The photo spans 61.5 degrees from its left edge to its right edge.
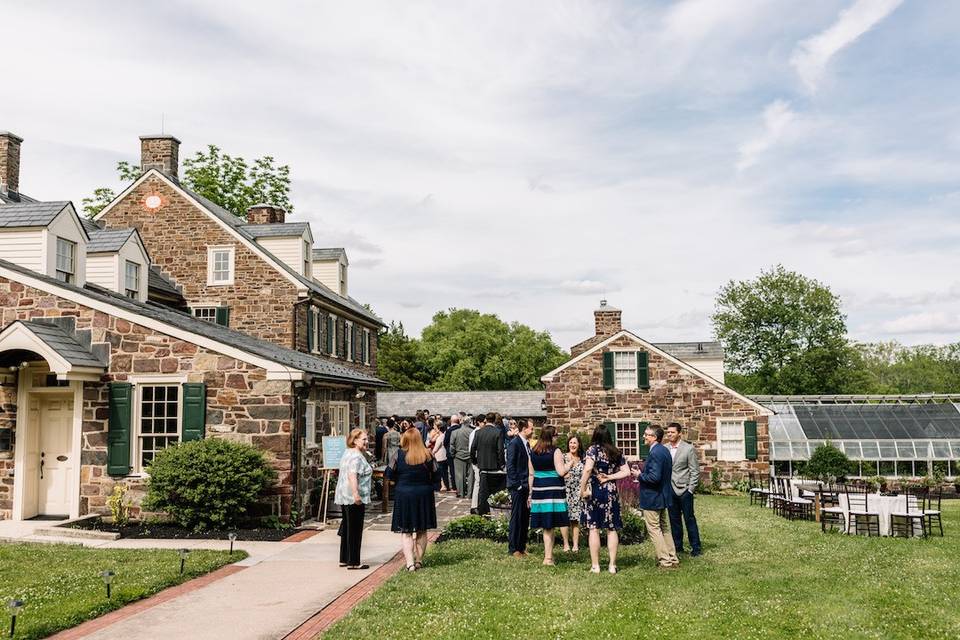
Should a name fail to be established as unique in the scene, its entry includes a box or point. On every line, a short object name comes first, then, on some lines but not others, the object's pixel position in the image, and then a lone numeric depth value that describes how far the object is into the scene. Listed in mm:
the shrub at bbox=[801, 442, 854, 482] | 27250
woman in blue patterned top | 10367
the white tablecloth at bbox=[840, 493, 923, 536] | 14523
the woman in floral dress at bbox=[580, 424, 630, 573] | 10094
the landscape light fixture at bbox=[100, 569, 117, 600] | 8227
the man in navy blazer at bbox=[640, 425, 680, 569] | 10445
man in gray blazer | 11414
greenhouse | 28344
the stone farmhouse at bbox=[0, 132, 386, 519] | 14266
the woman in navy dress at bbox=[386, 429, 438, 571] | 10195
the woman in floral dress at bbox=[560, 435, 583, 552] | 10891
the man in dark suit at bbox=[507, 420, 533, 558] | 11234
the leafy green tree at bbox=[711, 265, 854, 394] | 56312
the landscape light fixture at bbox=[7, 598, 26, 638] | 6586
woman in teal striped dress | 10711
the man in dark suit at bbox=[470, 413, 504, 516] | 14633
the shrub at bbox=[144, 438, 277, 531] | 13383
